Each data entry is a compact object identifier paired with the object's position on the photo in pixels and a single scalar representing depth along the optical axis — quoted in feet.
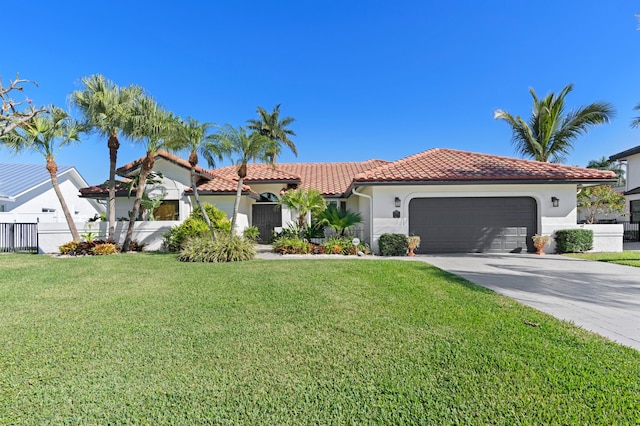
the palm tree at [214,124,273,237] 39.63
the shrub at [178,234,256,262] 36.65
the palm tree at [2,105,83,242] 43.52
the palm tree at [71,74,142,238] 43.91
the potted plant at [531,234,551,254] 41.70
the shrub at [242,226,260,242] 49.98
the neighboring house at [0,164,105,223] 71.10
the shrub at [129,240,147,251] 48.74
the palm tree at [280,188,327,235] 46.75
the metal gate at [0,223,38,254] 53.36
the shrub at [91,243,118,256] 43.96
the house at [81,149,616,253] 42.45
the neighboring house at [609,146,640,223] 67.67
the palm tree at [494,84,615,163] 56.54
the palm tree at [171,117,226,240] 39.14
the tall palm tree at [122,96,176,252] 44.04
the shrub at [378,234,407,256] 42.32
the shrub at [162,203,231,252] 45.24
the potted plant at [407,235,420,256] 42.01
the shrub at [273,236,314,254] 43.52
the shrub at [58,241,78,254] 44.78
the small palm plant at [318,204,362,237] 46.03
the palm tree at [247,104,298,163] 102.83
